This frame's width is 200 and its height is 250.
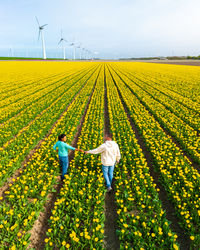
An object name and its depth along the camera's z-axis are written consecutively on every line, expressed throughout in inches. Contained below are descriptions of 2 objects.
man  216.8
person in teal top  236.4
